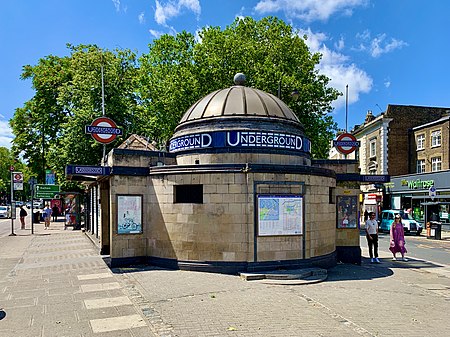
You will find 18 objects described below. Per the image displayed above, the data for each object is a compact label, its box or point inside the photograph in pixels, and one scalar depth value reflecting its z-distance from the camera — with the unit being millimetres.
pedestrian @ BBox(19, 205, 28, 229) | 28625
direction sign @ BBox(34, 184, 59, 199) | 27922
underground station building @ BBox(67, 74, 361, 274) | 11469
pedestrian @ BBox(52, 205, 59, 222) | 37841
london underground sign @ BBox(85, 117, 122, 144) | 13883
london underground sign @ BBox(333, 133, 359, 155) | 17938
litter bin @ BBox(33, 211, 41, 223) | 34684
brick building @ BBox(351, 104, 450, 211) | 38719
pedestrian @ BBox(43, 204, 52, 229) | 28453
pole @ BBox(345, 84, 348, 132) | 29730
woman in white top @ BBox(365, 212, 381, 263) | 14891
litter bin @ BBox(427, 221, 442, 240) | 25016
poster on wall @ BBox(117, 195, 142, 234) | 12477
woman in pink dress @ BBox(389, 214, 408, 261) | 15212
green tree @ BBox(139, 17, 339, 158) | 27047
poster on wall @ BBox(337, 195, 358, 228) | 14500
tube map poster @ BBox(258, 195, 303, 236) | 11445
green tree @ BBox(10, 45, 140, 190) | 29328
